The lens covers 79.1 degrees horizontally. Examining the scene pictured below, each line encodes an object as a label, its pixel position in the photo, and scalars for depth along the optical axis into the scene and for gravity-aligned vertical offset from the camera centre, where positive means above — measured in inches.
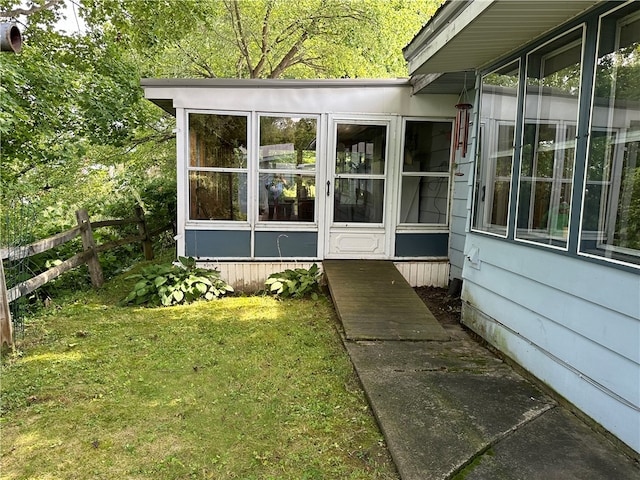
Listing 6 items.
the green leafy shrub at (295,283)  195.0 -44.3
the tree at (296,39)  375.9 +160.3
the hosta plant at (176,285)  183.2 -45.0
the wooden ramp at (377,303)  140.4 -44.5
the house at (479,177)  83.7 +8.2
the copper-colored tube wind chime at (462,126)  172.7 +34.7
